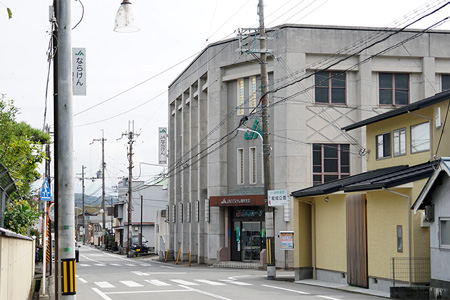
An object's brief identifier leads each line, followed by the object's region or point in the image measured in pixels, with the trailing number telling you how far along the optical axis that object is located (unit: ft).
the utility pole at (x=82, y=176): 395.57
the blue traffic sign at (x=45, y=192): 75.56
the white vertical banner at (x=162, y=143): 217.15
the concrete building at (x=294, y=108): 142.31
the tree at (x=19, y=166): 72.18
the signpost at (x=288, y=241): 108.27
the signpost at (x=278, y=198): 103.09
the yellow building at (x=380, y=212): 72.02
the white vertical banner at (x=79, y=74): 41.88
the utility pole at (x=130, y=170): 218.18
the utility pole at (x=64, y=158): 38.37
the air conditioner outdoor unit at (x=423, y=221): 70.79
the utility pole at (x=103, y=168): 299.03
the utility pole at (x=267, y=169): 104.46
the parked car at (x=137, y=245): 240.85
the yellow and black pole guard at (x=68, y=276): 38.34
